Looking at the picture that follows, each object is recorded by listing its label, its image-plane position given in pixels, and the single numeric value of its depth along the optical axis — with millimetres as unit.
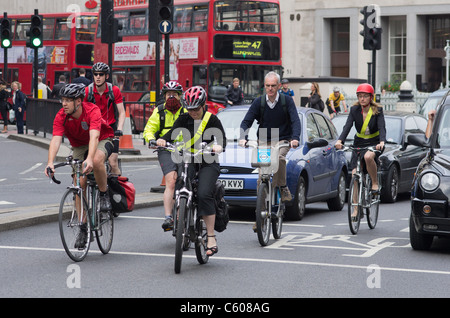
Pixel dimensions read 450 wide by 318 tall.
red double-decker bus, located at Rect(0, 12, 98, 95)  37031
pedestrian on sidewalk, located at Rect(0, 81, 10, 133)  31089
